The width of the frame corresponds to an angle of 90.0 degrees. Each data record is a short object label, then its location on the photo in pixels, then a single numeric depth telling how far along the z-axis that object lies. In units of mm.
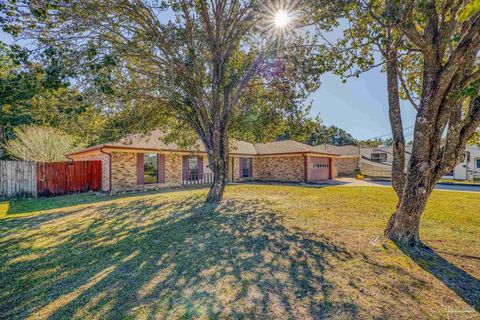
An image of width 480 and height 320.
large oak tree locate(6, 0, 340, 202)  5891
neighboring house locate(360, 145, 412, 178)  29172
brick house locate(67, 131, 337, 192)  14188
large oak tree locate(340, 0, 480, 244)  4234
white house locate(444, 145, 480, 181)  25750
